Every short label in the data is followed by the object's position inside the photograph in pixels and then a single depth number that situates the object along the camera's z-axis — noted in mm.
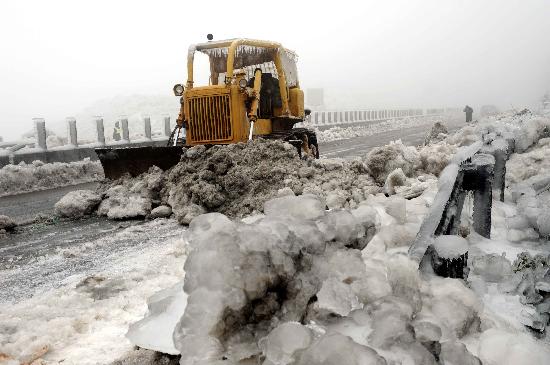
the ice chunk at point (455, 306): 1742
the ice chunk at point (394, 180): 5081
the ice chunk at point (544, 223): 2668
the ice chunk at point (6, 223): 5590
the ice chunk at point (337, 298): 1683
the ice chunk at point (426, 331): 1521
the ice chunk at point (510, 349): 1506
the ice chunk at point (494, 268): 2236
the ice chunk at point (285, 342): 1406
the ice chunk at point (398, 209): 2928
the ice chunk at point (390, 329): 1473
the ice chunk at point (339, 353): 1312
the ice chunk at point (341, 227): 2088
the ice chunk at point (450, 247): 1899
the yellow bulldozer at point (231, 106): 7559
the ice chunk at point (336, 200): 4827
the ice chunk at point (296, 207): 2176
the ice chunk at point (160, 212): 5930
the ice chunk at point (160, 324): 1820
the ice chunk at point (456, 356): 1512
